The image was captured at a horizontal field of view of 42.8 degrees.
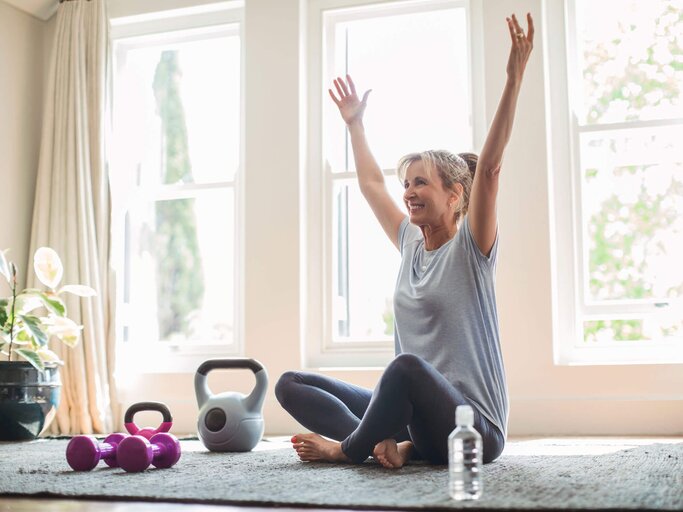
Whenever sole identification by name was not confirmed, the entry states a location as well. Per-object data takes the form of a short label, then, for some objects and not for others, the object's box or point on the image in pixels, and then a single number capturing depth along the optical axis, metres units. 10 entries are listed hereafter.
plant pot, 3.47
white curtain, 4.16
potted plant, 3.48
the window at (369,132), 4.17
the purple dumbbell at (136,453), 2.18
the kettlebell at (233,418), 2.80
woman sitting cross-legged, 2.12
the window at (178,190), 4.46
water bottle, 1.66
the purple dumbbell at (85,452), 2.21
